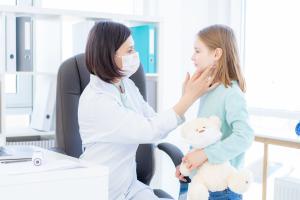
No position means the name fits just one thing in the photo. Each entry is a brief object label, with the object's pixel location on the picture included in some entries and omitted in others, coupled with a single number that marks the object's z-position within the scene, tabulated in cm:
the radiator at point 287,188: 217
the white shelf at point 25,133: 213
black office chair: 175
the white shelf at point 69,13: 203
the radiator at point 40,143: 218
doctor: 153
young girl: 147
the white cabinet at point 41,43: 209
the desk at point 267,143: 211
